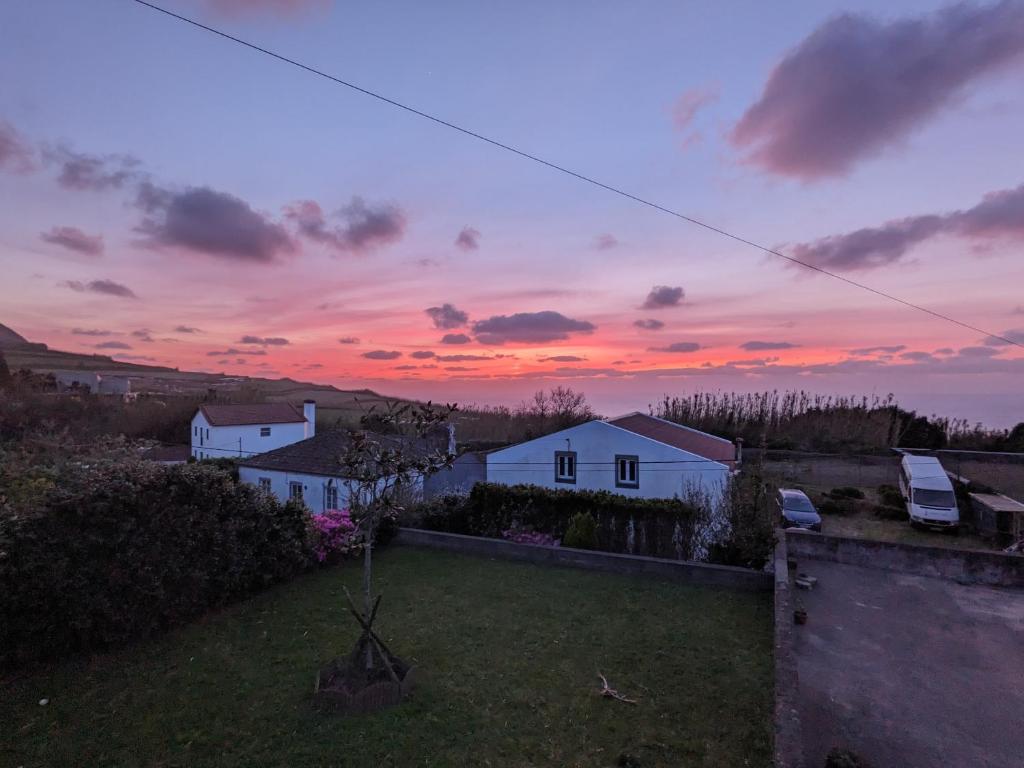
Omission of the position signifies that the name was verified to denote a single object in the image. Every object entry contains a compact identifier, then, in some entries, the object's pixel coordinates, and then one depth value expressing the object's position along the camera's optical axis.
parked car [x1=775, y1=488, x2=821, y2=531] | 17.91
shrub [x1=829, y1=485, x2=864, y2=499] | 22.32
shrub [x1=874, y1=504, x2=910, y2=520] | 20.23
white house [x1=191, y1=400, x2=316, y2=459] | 31.31
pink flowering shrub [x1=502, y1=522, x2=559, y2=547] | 13.68
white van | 17.94
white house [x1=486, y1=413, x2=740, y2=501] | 16.75
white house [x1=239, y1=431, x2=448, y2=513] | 19.34
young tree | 6.10
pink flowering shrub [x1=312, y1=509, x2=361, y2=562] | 11.28
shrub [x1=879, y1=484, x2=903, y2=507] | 21.69
